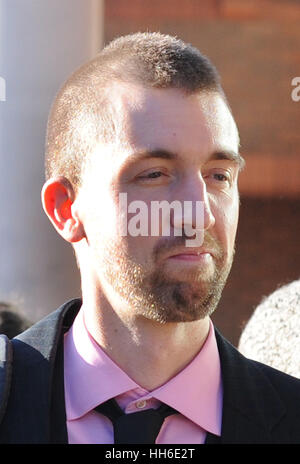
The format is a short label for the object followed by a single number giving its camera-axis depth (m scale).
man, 2.78
